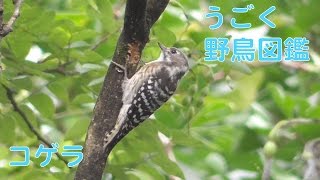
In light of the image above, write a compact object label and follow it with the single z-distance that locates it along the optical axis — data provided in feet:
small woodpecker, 16.56
